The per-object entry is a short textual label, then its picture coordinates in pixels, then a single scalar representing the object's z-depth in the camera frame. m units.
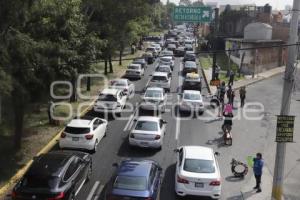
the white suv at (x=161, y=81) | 36.38
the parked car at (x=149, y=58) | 56.66
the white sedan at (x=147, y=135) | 20.88
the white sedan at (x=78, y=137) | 20.36
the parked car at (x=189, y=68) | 46.14
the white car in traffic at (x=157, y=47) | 67.25
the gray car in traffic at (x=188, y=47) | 70.81
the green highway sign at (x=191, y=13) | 42.13
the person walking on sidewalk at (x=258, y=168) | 17.09
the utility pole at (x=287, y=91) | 14.89
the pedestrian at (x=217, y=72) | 41.97
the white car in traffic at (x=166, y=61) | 49.65
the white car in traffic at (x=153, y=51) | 62.34
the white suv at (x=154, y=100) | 28.61
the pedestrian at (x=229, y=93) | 30.44
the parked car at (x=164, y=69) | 43.20
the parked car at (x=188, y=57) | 56.82
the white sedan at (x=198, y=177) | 15.64
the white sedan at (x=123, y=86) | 32.29
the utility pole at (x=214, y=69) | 40.88
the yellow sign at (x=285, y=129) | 15.66
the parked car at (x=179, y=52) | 66.19
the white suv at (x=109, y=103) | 27.25
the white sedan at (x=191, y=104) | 28.74
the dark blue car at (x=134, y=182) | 14.12
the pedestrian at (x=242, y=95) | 31.87
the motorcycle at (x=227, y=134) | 22.86
